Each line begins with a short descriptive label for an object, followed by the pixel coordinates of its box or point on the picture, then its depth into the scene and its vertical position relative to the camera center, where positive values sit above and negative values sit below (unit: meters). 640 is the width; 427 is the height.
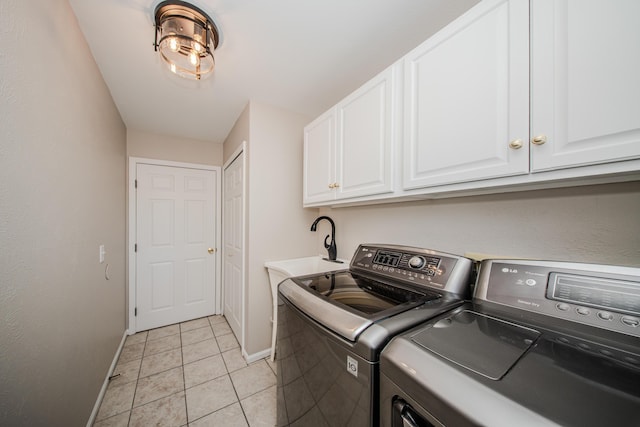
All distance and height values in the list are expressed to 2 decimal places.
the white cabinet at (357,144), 1.18 +0.45
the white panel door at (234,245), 2.21 -0.37
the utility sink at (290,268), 1.77 -0.47
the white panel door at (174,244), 2.59 -0.41
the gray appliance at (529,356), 0.38 -0.34
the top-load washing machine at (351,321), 0.64 -0.37
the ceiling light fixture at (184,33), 1.11 +0.98
